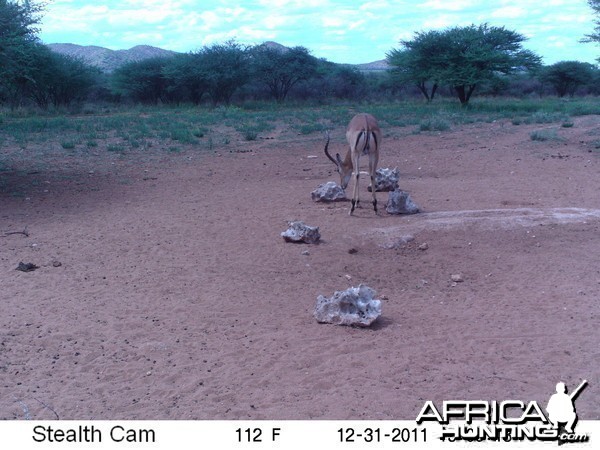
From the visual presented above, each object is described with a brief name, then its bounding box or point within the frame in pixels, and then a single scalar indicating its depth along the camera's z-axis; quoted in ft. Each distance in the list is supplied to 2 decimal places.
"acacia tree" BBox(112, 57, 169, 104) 161.58
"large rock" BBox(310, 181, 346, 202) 40.55
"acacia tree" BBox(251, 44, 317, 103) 166.40
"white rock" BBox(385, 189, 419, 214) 36.76
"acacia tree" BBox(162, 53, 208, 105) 156.66
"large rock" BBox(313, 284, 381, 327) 21.83
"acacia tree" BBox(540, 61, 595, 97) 177.78
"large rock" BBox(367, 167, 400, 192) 42.96
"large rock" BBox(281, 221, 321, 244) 31.30
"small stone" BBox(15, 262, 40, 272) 27.71
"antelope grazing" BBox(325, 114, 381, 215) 38.73
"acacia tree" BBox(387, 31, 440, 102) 129.18
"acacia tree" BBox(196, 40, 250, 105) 157.17
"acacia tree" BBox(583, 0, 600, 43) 71.26
